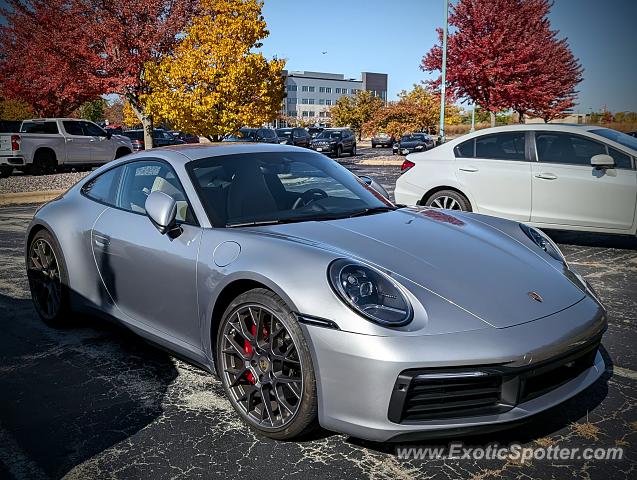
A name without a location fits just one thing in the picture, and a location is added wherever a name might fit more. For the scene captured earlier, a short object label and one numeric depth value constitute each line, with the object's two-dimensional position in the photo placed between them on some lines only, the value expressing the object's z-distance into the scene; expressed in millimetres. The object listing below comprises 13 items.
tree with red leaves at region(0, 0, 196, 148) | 17969
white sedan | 6984
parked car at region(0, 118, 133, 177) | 18247
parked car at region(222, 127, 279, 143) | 29656
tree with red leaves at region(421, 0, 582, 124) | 24328
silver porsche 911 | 2355
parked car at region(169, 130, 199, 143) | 34659
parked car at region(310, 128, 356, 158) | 31906
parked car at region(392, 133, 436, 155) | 37250
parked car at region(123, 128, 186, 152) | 28203
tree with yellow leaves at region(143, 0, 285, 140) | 15961
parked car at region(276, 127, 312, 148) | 33281
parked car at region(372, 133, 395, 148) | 50625
